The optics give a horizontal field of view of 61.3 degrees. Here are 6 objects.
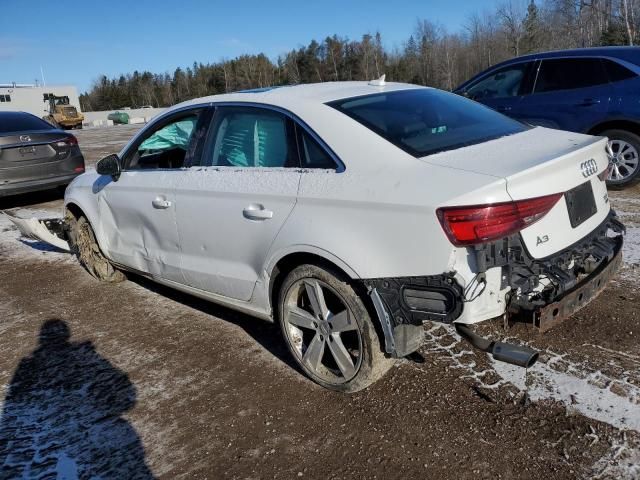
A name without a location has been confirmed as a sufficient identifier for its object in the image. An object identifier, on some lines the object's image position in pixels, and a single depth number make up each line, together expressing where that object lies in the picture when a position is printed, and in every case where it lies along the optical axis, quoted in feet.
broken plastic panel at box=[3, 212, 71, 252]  19.21
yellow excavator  156.87
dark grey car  28.19
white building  225.97
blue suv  21.75
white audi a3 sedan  8.00
